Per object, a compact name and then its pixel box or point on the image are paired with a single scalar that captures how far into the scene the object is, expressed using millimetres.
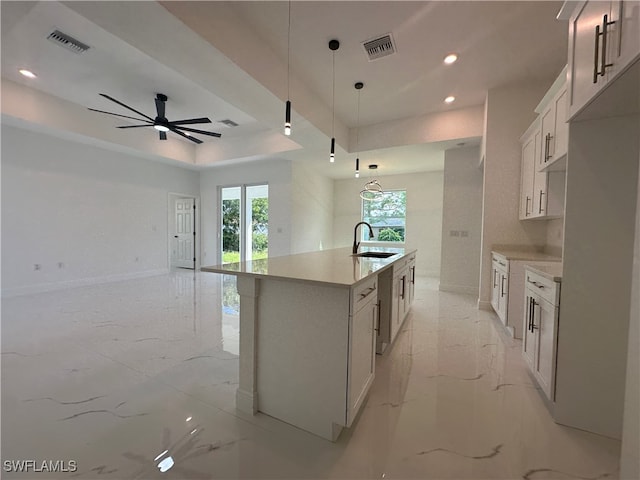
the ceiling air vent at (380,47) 2787
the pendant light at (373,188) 4430
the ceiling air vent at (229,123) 5106
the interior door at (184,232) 7426
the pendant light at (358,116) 3653
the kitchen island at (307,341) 1428
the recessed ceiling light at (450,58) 3049
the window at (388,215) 7332
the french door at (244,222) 6785
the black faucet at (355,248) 2975
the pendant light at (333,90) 2844
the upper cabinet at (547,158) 2393
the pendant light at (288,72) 2182
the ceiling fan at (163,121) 3858
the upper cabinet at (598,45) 1110
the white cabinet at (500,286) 2985
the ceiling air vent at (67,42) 2803
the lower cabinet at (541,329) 1650
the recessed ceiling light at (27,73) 3508
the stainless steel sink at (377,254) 2990
